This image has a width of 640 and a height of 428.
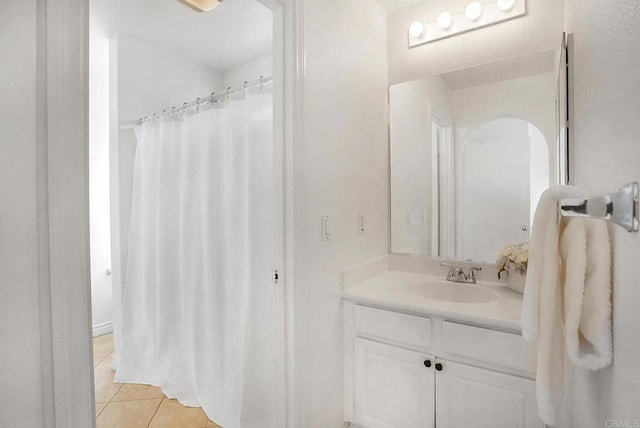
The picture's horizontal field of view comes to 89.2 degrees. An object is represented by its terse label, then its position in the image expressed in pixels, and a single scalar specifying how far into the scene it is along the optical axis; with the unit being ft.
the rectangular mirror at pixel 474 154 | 5.55
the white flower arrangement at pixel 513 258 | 5.17
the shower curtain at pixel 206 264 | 5.88
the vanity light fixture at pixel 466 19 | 5.81
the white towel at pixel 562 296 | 1.81
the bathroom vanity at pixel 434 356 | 4.17
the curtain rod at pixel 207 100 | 6.06
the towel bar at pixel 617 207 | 1.31
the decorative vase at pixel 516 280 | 5.19
